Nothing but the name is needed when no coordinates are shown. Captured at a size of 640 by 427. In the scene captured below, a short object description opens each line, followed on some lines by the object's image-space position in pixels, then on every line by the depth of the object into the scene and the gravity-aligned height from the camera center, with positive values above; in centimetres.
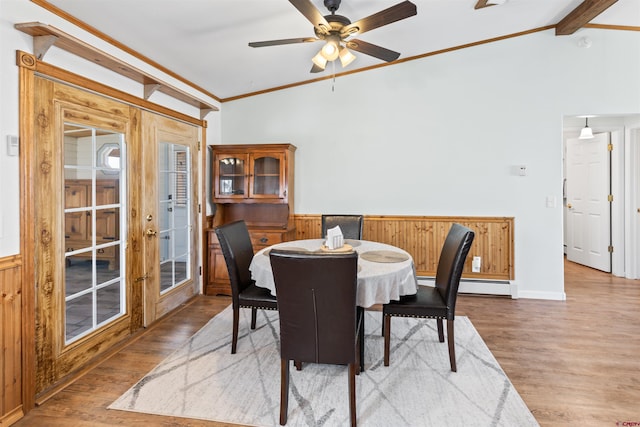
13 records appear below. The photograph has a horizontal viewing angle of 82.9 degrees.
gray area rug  197 -111
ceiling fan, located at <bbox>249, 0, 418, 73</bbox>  208 +115
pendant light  513 +108
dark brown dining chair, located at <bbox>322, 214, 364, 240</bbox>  367 -16
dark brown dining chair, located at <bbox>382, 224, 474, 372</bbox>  238 -64
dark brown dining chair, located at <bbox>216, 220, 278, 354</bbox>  263 -58
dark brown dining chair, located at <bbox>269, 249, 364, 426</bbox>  175 -51
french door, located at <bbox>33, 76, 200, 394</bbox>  217 -10
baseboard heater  411 -91
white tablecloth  216 -44
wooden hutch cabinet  414 +27
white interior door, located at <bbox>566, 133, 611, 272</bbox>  517 +10
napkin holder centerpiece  269 -25
